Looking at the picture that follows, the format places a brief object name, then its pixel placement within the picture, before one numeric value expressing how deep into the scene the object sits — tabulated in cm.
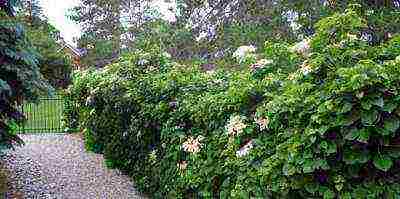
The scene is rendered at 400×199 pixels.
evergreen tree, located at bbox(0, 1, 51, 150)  513
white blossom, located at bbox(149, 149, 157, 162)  532
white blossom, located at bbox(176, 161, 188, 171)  439
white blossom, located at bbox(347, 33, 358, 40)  323
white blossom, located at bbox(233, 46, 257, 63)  429
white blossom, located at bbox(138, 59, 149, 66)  688
